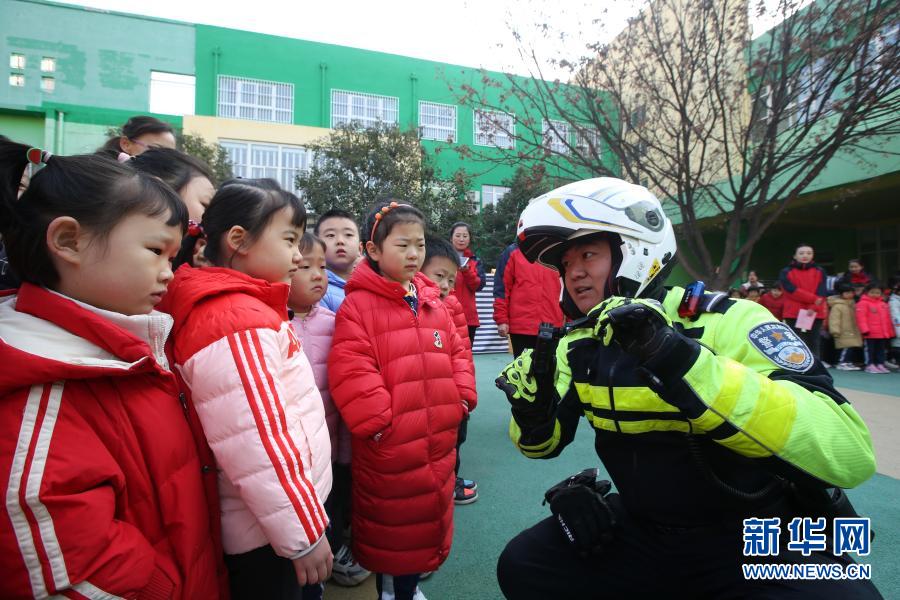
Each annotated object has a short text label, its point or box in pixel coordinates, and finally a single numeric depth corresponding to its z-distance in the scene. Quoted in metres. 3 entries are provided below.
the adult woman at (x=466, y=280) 5.48
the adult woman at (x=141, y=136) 2.77
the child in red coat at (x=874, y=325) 8.88
